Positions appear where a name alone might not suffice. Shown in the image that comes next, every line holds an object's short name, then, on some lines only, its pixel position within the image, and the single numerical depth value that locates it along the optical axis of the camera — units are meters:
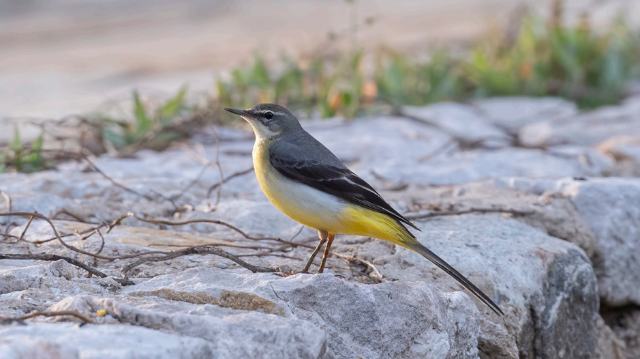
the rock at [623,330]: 9.68
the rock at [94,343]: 4.84
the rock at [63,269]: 6.96
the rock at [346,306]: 6.34
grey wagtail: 7.81
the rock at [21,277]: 6.59
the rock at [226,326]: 5.49
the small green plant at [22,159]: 12.25
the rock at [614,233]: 9.90
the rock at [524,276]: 8.01
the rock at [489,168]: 12.05
